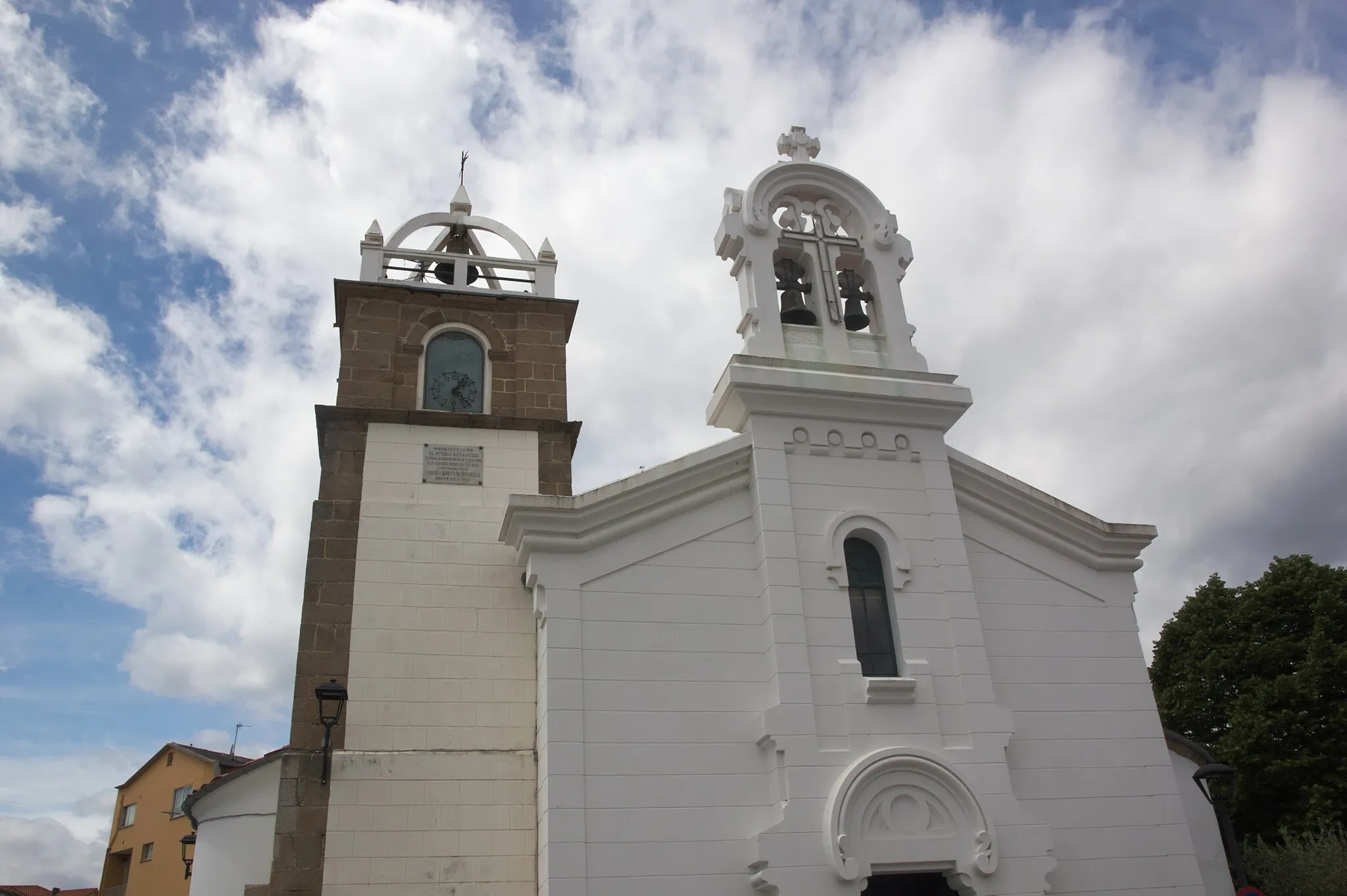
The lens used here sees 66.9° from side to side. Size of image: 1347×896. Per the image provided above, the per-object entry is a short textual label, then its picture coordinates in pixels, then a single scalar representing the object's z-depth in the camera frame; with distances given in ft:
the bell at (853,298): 43.55
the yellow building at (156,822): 97.81
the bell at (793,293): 42.55
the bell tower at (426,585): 35.06
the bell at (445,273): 52.60
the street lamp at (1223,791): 36.40
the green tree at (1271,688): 69.77
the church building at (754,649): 33.12
